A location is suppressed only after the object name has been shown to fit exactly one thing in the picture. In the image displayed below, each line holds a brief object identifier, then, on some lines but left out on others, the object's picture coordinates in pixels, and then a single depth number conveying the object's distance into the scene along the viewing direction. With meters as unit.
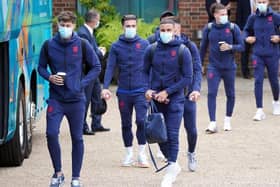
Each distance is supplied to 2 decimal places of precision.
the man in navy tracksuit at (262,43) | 23.91
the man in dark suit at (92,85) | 20.98
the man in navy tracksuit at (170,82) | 15.61
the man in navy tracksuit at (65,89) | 15.24
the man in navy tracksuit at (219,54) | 21.98
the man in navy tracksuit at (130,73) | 17.56
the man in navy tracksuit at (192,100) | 16.16
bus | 15.53
